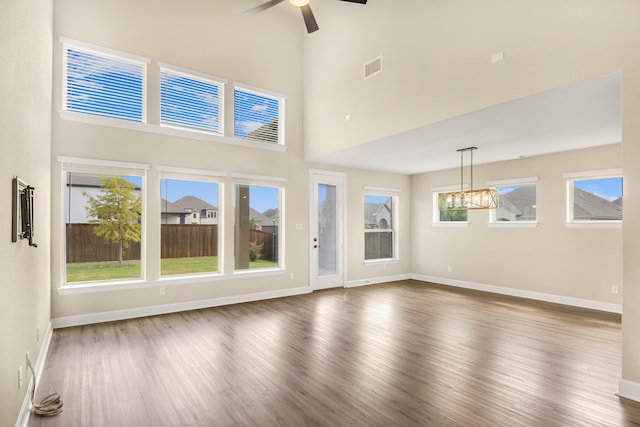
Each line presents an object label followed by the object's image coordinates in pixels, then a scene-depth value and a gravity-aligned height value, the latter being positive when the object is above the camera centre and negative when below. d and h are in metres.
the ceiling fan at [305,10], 3.93 +2.55
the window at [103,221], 4.63 -0.08
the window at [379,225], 7.95 -0.27
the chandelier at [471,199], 5.34 +0.26
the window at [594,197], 5.36 +0.29
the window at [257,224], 6.07 -0.16
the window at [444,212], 7.55 +0.05
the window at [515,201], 6.34 +0.25
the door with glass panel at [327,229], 6.97 -0.31
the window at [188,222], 5.34 -0.10
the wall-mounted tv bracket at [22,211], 2.05 +0.04
